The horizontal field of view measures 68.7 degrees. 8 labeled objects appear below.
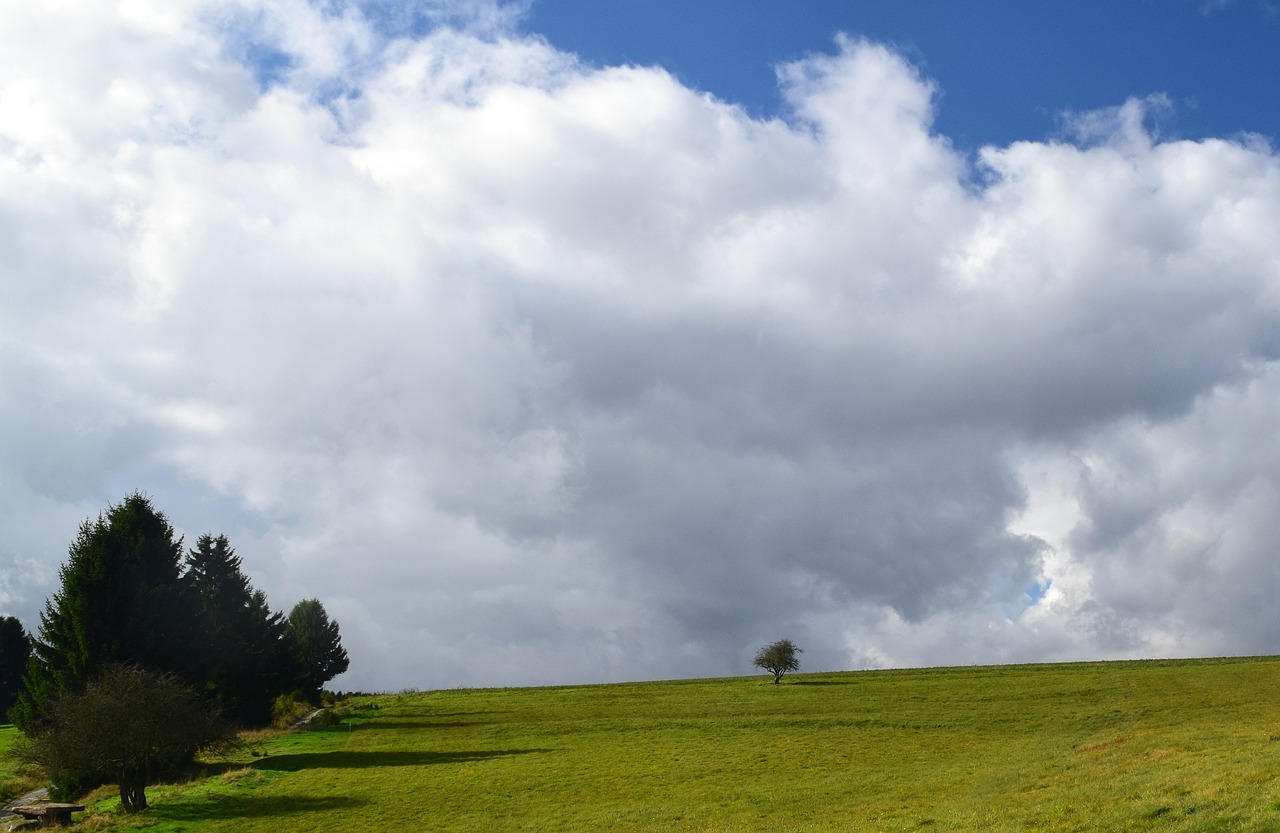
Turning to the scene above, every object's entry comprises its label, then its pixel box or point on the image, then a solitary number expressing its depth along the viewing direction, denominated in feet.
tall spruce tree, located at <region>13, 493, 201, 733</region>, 225.97
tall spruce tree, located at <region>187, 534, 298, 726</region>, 278.05
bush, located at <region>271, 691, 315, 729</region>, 310.65
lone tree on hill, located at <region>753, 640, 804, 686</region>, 412.98
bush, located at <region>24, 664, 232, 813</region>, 174.40
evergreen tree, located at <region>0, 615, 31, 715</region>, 468.34
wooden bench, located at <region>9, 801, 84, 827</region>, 157.79
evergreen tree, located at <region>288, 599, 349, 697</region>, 411.75
